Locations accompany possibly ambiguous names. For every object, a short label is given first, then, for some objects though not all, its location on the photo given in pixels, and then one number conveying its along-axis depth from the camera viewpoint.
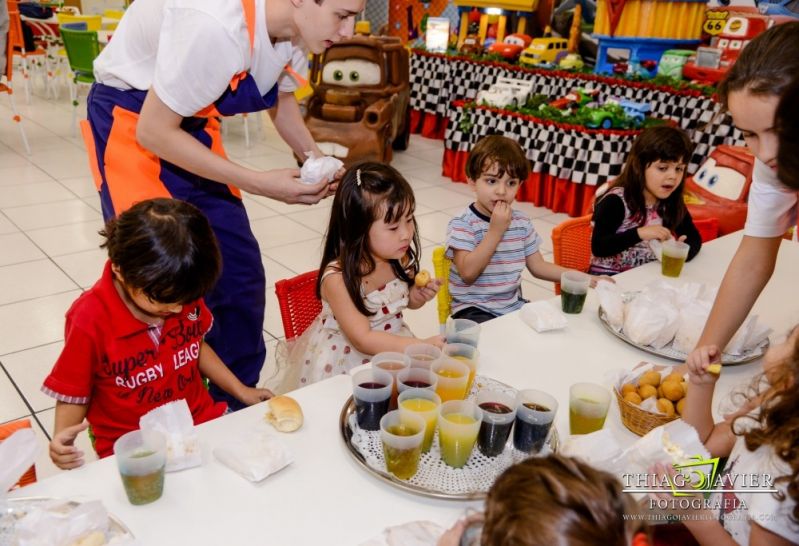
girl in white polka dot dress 1.83
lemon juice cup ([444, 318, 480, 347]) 1.60
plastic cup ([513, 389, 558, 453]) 1.27
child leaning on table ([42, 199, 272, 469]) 1.42
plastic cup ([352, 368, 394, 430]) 1.31
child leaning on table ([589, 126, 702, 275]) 2.53
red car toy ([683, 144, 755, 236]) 3.69
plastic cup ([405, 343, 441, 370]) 1.47
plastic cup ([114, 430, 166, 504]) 1.09
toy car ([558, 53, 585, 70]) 6.20
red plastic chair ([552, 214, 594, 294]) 2.59
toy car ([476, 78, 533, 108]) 5.59
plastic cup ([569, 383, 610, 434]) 1.34
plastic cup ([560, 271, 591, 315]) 1.88
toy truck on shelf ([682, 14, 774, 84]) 5.12
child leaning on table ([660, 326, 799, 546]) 1.03
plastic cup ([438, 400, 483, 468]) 1.21
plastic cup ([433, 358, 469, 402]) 1.39
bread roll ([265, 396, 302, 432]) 1.33
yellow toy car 6.43
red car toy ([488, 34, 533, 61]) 6.62
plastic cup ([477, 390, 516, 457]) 1.25
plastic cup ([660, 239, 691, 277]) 2.19
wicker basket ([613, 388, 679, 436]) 1.34
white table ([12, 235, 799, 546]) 1.08
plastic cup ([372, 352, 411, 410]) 1.42
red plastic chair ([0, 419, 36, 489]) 1.31
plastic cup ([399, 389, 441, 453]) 1.26
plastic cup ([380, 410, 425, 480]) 1.17
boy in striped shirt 2.34
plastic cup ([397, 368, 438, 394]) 1.38
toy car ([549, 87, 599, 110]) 5.39
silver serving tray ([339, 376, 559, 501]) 1.15
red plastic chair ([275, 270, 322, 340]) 1.98
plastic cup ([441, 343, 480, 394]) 1.49
